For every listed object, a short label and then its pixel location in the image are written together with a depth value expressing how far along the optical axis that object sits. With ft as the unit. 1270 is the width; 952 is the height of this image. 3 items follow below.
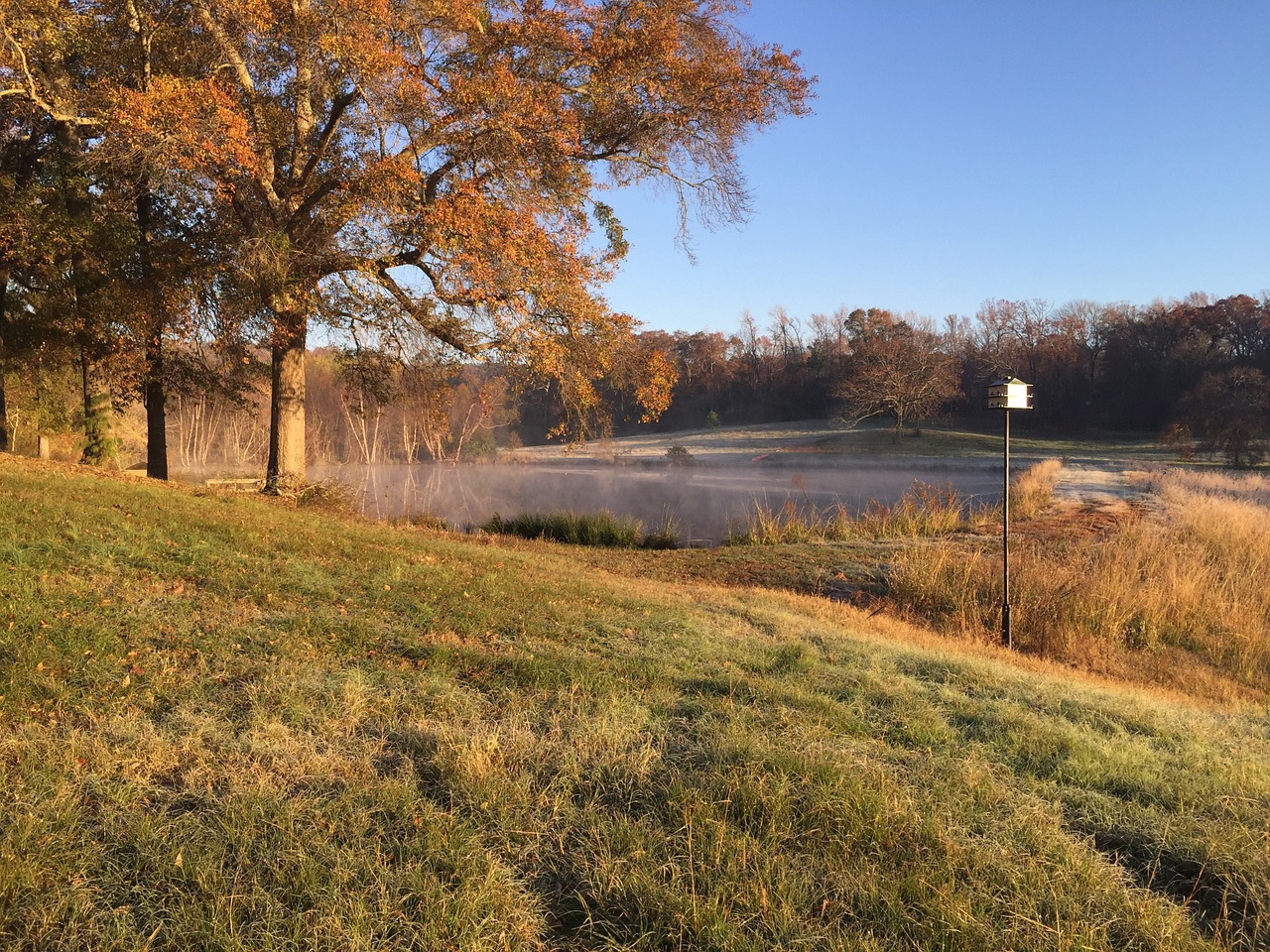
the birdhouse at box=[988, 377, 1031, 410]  29.25
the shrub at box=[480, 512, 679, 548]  55.31
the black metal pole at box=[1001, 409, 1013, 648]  30.58
